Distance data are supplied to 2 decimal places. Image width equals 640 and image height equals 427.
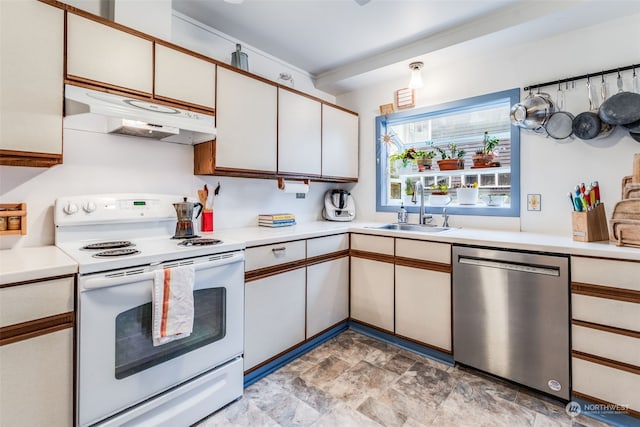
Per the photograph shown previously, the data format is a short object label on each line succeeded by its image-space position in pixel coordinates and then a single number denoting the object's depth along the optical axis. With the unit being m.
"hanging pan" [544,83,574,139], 2.12
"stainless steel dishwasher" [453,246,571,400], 1.71
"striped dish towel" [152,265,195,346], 1.40
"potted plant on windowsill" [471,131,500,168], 2.58
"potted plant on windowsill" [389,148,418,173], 3.01
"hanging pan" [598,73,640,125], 1.82
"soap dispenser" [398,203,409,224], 2.93
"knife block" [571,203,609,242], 1.82
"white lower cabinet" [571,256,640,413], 1.51
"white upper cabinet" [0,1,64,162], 1.33
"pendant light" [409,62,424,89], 2.68
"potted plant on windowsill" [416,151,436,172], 2.93
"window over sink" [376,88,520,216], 2.54
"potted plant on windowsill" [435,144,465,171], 2.74
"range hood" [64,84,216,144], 1.48
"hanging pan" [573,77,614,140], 1.99
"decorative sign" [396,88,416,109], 2.86
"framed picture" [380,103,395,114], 3.03
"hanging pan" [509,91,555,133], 2.19
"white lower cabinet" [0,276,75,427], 1.11
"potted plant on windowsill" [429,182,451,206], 2.75
